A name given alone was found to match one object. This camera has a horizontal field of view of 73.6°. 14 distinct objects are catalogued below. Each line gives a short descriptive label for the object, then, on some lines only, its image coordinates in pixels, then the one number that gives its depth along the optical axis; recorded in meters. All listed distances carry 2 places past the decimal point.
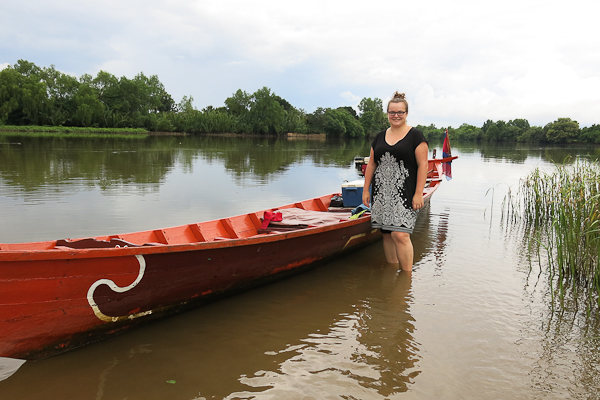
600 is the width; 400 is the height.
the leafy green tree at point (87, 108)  62.91
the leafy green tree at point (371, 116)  121.06
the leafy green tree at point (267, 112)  89.41
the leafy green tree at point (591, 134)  78.38
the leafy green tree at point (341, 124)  99.50
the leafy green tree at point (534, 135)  94.31
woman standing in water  4.75
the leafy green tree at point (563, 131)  85.00
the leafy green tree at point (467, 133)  122.91
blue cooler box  7.75
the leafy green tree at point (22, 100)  57.22
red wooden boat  3.07
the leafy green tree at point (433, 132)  148.88
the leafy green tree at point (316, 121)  99.62
